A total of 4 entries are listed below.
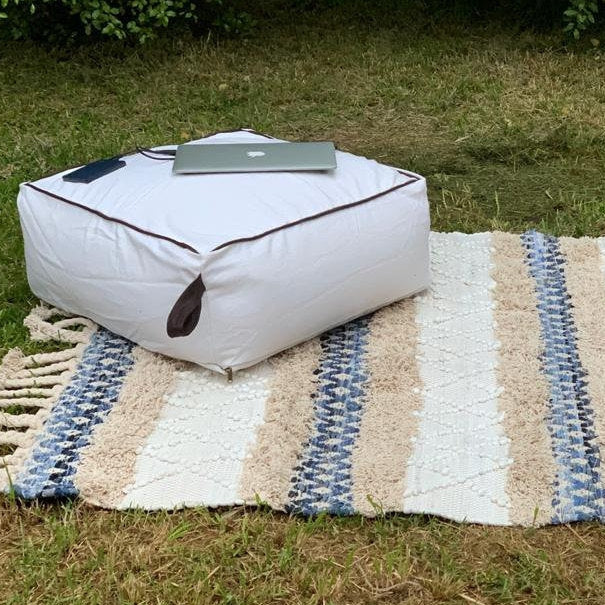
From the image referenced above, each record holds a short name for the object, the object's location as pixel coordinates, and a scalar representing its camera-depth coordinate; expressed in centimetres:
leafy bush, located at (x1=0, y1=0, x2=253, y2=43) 414
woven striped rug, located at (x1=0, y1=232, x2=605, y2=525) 173
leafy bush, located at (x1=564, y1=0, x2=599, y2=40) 442
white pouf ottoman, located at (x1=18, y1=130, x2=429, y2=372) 196
